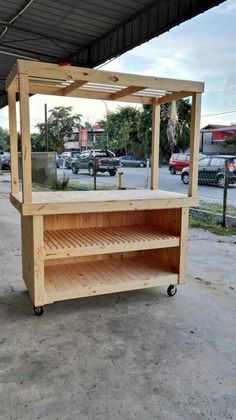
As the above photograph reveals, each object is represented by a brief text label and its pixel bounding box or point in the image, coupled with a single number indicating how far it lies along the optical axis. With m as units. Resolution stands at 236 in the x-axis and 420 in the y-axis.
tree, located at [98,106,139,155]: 25.06
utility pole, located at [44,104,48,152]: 12.61
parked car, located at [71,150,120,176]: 14.30
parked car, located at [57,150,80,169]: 16.58
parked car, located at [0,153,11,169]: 19.66
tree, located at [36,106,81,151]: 29.00
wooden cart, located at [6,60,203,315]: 2.29
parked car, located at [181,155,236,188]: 10.25
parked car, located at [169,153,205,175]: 13.76
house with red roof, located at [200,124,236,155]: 26.22
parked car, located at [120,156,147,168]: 19.22
